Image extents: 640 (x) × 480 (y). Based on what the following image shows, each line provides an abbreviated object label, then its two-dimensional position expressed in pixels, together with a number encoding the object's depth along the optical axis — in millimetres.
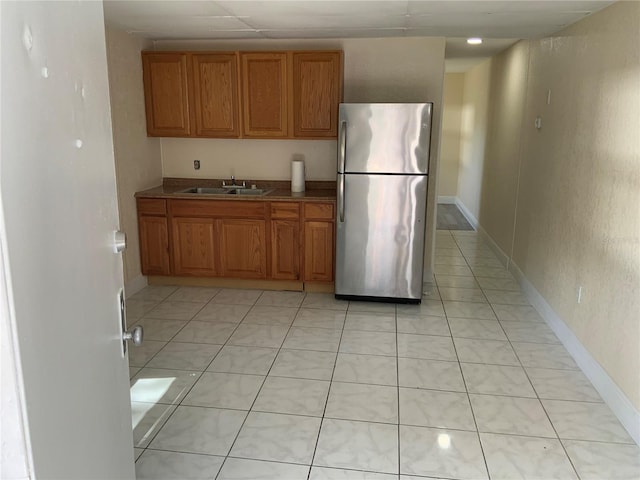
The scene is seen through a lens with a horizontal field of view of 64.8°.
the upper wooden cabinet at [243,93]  4336
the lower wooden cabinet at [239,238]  4379
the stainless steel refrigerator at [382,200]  3902
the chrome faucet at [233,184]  4895
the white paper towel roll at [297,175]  4648
